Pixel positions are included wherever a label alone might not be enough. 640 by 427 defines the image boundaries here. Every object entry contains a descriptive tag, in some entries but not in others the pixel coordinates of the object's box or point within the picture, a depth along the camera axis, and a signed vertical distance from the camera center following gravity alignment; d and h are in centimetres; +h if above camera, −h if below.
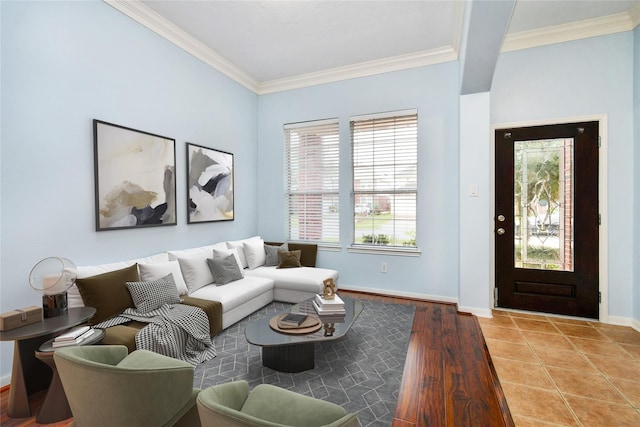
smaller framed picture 377 +34
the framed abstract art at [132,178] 276 +33
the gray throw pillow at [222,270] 347 -71
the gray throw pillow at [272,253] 441 -65
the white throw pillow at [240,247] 417 -53
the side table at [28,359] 184 -96
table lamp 210 -52
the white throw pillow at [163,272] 279 -60
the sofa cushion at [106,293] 233 -66
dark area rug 201 -127
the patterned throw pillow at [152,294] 253 -73
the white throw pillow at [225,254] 361 -54
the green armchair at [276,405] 122 -87
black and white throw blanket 223 -96
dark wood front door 339 -12
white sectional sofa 283 -83
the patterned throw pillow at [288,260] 430 -73
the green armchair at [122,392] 123 -78
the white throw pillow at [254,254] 426 -64
